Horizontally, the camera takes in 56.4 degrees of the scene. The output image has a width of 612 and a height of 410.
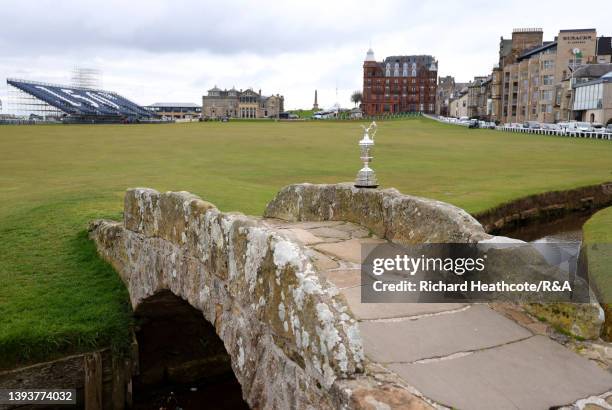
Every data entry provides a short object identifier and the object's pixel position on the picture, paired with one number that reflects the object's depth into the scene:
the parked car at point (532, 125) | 71.62
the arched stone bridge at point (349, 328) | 4.42
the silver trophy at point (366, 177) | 10.11
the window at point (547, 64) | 90.25
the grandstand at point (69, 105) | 128.38
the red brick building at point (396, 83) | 161.62
